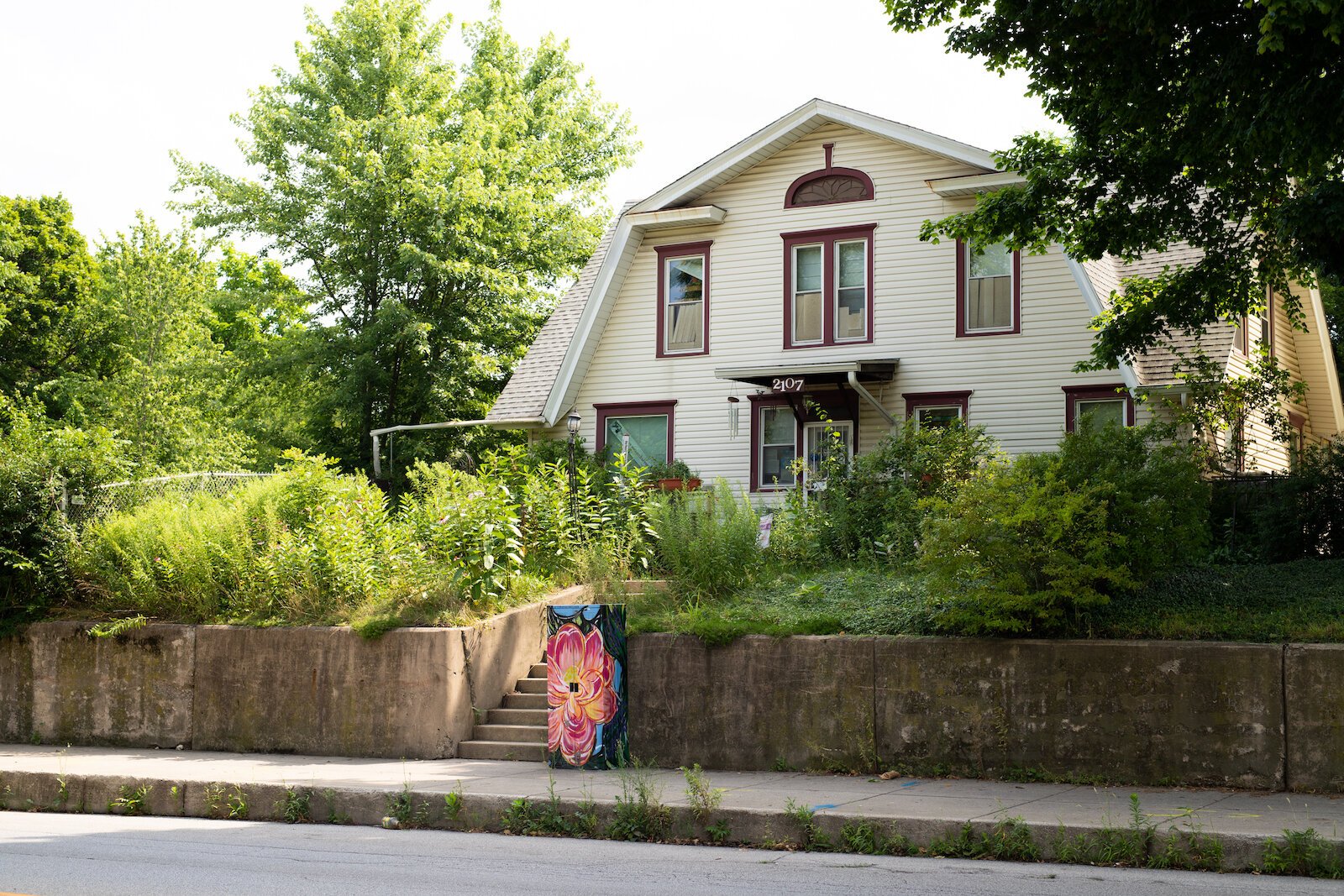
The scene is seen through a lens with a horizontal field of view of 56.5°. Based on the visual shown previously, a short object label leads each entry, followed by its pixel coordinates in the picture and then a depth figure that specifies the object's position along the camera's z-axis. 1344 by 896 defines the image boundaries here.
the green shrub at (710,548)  13.80
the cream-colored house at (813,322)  21.00
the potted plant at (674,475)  22.25
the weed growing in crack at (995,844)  8.03
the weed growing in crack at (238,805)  10.58
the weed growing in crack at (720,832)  8.95
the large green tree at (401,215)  30.81
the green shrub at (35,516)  14.85
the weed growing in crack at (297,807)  10.36
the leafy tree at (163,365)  33.31
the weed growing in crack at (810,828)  8.62
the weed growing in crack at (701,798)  9.07
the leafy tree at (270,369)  32.69
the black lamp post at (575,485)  15.30
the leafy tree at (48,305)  38.59
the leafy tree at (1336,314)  28.34
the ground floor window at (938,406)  21.36
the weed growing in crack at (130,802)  11.07
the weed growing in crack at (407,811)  9.95
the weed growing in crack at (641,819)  9.16
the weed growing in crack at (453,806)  9.81
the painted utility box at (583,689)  11.49
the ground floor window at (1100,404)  20.44
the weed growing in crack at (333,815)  10.22
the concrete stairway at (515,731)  12.33
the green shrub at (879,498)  15.24
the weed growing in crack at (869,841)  8.42
